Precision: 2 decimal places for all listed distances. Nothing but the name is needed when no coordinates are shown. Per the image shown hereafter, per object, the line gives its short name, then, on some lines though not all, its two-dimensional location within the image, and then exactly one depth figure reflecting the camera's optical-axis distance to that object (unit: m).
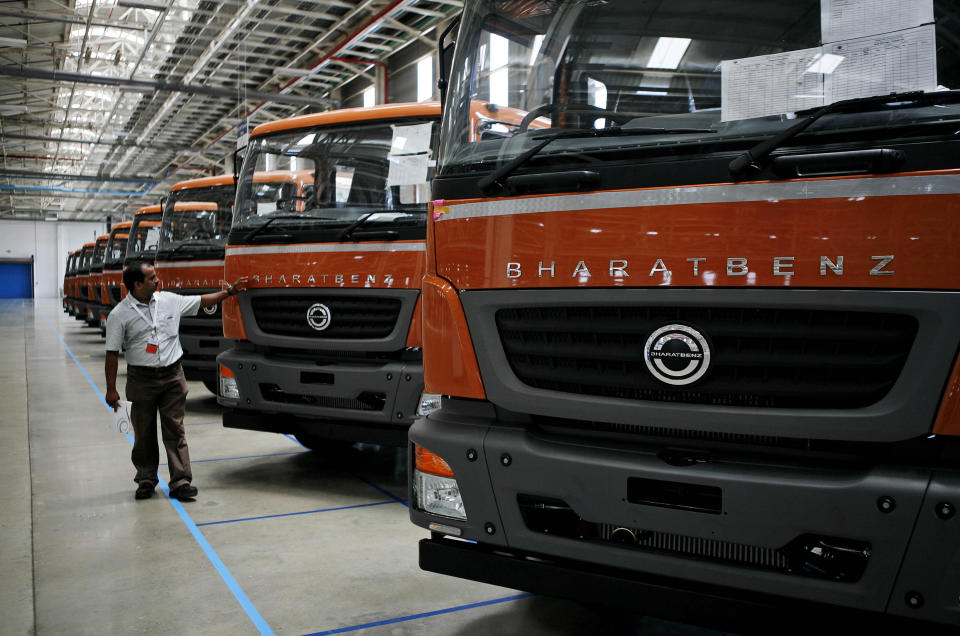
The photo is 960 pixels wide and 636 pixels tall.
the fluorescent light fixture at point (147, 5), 12.35
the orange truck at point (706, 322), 2.02
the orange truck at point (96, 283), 18.17
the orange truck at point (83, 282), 21.28
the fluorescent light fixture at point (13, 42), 14.42
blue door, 47.59
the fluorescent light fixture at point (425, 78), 15.26
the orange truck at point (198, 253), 8.12
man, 5.04
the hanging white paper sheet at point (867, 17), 2.11
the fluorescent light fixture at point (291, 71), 16.17
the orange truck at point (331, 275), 4.88
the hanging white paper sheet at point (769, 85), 2.23
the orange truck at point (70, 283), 25.08
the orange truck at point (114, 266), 15.23
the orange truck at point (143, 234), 12.92
